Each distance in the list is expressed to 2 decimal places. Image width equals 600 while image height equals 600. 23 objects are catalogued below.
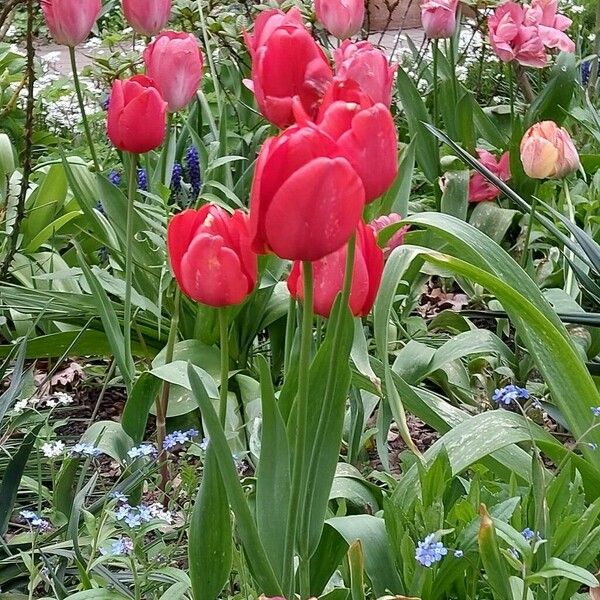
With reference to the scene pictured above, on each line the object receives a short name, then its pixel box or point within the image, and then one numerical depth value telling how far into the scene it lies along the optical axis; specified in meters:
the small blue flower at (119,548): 1.06
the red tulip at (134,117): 1.54
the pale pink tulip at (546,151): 1.97
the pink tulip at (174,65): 1.78
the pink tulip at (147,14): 1.92
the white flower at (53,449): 1.32
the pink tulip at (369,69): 1.04
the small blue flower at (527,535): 1.05
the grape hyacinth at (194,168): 2.49
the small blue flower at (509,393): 1.07
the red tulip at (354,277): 1.00
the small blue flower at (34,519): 1.15
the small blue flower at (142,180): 2.46
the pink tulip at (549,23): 2.72
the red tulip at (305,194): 0.78
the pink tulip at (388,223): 1.71
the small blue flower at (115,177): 2.66
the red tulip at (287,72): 0.98
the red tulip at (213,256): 1.02
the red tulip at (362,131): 0.83
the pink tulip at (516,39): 2.65
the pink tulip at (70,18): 1.81
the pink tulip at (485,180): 2.86
